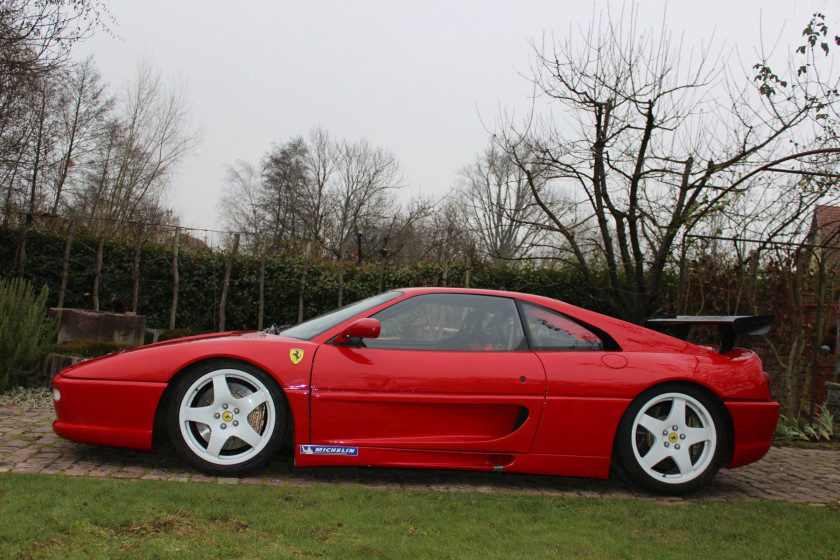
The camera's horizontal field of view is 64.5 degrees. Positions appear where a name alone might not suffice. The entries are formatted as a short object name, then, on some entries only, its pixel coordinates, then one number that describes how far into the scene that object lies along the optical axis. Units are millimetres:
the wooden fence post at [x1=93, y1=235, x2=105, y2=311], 10758
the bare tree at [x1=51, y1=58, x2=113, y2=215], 24781
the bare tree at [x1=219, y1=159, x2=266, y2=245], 43544
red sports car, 3848
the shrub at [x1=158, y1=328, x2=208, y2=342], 10453
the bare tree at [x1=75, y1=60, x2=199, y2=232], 26891
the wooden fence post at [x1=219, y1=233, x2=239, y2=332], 10889
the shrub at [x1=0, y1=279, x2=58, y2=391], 6422
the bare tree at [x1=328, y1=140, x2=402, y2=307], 40750
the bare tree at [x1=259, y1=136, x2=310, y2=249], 42375
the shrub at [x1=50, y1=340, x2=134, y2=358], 7484
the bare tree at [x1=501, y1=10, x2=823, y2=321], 8117
